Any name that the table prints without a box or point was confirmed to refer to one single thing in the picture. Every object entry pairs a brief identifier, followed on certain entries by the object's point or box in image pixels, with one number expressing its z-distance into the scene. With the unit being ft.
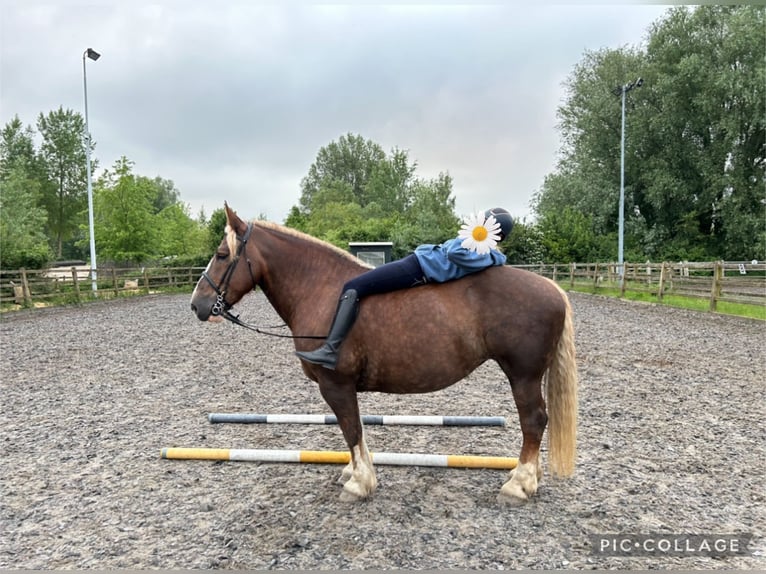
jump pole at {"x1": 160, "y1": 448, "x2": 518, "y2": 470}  11.48
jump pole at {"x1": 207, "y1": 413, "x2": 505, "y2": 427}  14.03
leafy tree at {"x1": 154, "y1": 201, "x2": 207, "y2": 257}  119.09
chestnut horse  9.69
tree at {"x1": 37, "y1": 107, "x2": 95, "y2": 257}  122.52
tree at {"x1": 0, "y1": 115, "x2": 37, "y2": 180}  115.85
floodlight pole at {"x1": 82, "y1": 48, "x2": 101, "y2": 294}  57.82
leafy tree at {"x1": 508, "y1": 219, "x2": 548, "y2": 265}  89.20
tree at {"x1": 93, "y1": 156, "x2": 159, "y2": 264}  79.87
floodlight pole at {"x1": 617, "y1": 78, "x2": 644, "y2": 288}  59.21
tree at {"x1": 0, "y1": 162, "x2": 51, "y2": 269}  88.17
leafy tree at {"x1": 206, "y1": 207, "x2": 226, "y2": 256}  93.92
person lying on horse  9.60
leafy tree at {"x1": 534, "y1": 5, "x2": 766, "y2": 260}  75.15
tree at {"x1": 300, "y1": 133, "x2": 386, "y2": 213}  174.29
